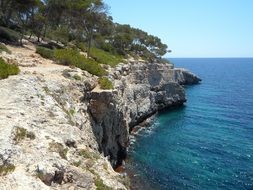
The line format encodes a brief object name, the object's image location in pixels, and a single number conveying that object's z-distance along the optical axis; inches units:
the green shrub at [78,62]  978.5
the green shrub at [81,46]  1570.4
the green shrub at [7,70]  629.7
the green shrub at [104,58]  1378.2
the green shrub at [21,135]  408.8
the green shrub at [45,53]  1075.1
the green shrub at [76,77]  797.3
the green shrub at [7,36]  1201.6
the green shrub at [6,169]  343.5
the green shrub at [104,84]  869.8
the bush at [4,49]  933.8
